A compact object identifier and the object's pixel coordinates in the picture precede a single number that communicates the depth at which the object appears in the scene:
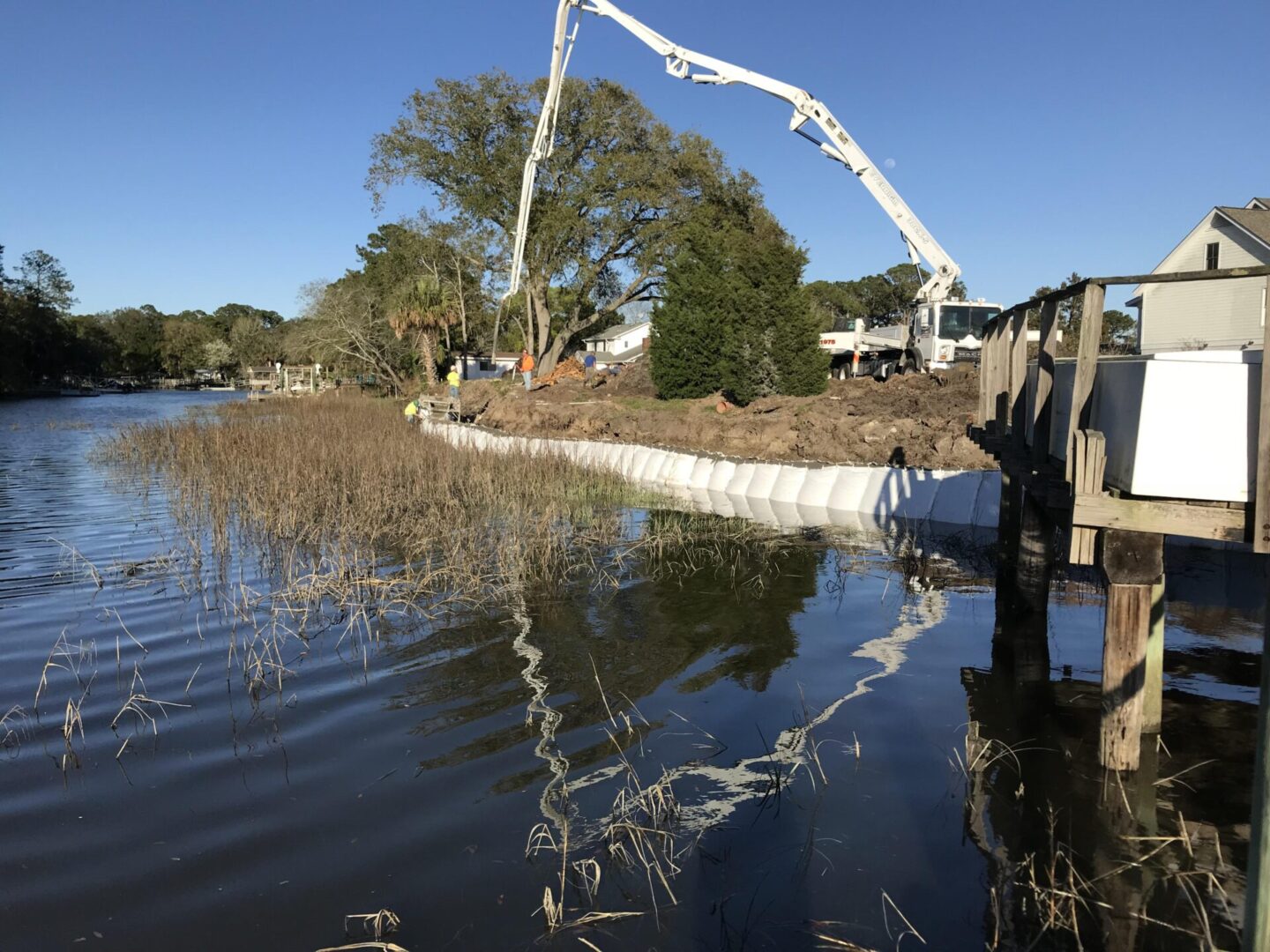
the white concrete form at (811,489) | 13.25
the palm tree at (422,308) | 48.66
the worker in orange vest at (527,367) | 33.41
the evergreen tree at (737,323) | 24.27
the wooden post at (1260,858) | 2.76
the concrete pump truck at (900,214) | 25.17
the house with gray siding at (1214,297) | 27.44
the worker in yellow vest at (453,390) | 29.78
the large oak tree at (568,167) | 38.59
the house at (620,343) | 78.43
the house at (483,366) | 53.28
